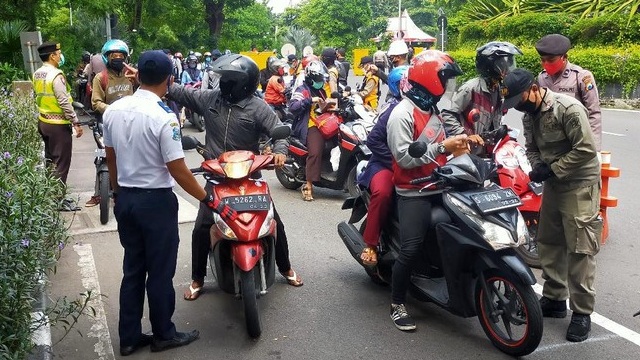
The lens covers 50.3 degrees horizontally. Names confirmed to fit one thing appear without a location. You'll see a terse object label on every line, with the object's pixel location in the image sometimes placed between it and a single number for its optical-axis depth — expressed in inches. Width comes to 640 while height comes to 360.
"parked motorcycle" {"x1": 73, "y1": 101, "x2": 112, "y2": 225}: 288.8
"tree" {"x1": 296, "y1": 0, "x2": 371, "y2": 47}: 2194.9
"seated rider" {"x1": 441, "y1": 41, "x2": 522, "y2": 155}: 210.1
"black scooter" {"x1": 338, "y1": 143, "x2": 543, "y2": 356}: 155.0
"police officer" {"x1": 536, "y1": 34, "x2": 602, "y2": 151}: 231.3
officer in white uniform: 156.8
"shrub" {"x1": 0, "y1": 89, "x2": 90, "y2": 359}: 129.0
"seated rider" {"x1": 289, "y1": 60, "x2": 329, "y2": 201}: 334.3
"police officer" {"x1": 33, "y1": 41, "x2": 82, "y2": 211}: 302.5
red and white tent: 2055.6
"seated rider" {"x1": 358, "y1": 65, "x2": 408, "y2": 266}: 188.5
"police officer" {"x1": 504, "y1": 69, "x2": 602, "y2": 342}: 168.2
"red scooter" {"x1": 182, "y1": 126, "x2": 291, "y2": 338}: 171.5
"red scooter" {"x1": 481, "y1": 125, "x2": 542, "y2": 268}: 221.5
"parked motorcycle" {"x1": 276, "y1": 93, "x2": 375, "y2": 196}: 315.3
